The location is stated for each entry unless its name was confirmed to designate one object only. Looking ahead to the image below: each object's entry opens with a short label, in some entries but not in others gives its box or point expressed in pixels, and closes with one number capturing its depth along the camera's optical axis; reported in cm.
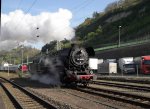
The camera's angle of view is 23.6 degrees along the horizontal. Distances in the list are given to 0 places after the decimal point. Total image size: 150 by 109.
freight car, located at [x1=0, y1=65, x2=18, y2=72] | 11029
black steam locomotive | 2853
